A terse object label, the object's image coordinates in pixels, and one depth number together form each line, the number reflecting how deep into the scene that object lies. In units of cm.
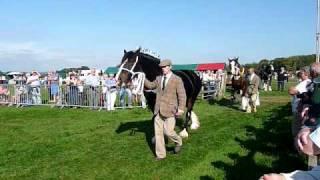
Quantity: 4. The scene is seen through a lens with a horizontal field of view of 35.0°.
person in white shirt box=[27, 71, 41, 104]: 2447
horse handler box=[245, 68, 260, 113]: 1925
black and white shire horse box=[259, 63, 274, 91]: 3616
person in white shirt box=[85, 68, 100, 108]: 2181
